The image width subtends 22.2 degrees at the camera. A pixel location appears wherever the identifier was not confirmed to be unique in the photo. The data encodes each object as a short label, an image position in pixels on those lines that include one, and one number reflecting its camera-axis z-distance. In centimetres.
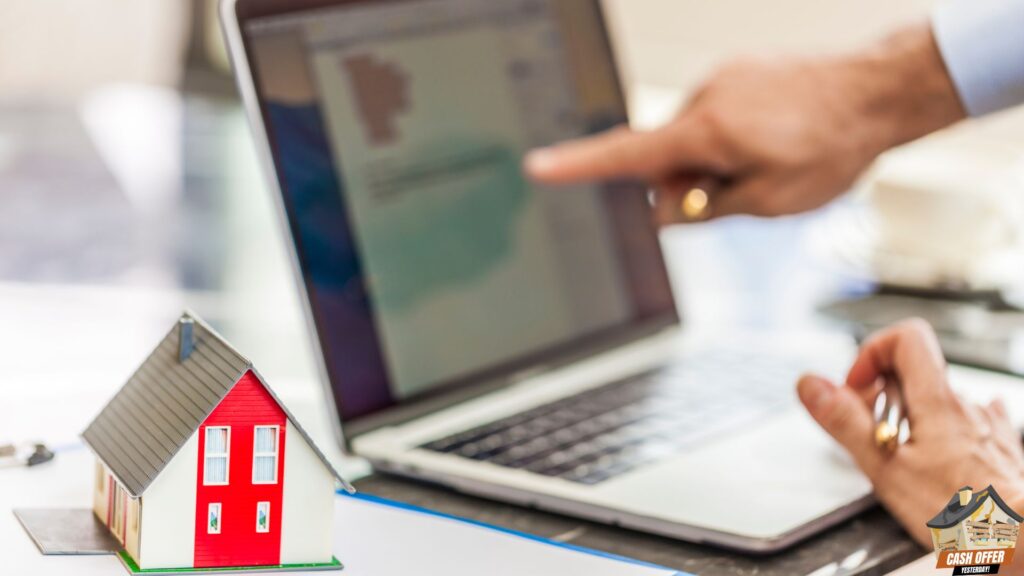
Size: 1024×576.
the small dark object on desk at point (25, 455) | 107
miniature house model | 95
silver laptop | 110
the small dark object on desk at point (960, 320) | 132
